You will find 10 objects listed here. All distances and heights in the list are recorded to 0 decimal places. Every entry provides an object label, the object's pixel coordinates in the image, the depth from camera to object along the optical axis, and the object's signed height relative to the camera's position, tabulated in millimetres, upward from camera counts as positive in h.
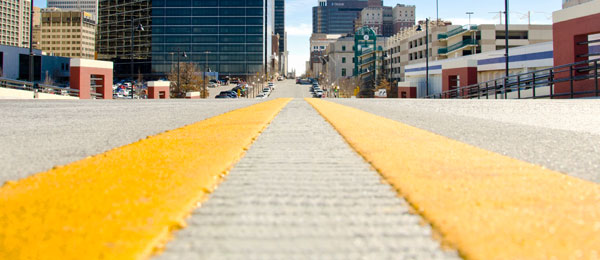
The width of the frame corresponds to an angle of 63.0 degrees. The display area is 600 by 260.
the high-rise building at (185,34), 152500 +27572
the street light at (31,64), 32994 +3854
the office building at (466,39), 80750 +14779
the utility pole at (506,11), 38250 +8942
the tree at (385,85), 106812 +8055
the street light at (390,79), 109688 +10443
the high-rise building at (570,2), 69000 +18064
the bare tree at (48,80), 118500 +10068
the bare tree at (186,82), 79344 +6761
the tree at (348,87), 121544 +9024
